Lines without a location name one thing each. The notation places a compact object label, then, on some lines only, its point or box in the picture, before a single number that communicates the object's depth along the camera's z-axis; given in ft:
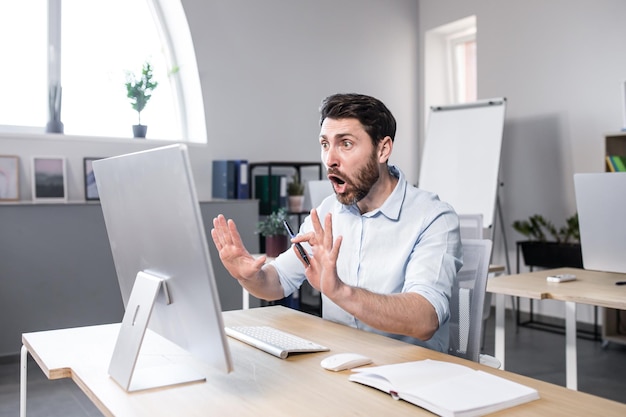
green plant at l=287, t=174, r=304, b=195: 15.84
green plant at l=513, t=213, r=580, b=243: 14.85
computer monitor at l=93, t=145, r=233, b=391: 3.48
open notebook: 3.58
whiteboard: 16.01
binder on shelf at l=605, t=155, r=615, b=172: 13.38
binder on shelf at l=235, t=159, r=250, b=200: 15.30
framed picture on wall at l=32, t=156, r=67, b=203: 13.25
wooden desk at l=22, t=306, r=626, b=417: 3.68
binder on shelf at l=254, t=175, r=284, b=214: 15.76
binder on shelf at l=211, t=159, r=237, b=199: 15.17
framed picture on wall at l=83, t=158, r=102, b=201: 13.82
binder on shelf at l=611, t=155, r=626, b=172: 13.29
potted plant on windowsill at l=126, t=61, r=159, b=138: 14.38
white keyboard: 4.86
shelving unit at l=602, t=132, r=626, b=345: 13.67
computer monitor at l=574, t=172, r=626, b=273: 7.60
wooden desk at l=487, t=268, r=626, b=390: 7.43
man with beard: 5.28
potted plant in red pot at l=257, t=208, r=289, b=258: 12.17
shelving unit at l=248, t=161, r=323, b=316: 15.71
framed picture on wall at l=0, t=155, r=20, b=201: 12.91
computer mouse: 4.42
